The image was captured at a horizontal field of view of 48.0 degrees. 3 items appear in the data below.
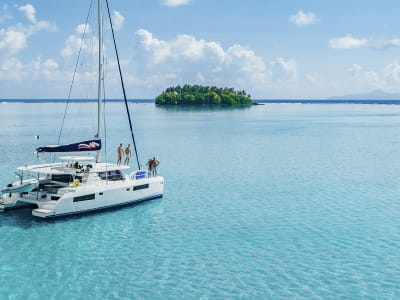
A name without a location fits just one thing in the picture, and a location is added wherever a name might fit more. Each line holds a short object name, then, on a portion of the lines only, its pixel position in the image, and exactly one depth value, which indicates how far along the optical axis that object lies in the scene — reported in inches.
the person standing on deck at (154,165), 1333.7
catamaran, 1059.3
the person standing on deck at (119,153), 1309.3
